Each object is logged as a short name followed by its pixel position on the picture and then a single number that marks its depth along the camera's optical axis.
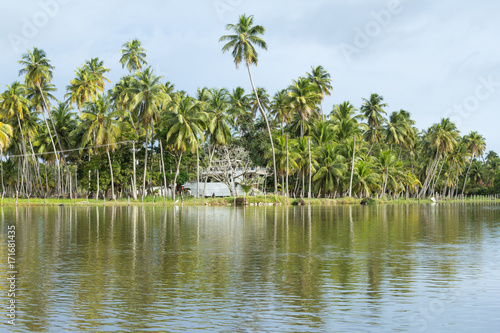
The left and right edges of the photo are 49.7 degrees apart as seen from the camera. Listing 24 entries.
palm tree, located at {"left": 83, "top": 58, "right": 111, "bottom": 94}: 77.26
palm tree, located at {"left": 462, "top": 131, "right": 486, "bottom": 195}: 112.93
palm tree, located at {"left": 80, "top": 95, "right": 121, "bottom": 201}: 66.54
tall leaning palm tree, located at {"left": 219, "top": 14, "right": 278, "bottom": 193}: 66.81
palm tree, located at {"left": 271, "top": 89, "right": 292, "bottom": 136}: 79.94
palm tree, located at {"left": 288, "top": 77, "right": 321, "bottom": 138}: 73.56
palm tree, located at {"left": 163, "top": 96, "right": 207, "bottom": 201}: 67.00
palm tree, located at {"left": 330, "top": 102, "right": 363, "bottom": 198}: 82.38
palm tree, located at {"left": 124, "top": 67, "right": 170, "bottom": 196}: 66.31
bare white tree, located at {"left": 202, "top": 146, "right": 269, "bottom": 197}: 77.50
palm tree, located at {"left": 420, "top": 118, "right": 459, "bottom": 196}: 96.56
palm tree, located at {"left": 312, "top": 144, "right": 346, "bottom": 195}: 74.62
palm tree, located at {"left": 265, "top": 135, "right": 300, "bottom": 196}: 71.81
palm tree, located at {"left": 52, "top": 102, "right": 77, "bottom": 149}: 77.76
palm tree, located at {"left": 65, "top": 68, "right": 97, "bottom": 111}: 73.75
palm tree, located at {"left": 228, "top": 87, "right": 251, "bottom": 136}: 82.70
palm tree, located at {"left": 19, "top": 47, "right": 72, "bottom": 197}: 67.62
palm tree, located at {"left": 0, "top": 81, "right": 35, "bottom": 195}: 67.75
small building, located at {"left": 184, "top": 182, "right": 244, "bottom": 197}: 84.69
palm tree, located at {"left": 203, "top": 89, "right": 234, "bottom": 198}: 72.56
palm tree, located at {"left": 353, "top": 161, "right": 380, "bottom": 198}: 78.25
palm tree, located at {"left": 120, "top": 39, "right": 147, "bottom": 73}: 83.75
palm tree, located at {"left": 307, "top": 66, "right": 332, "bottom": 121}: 87.94
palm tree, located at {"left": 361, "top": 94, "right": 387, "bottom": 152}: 91.25
